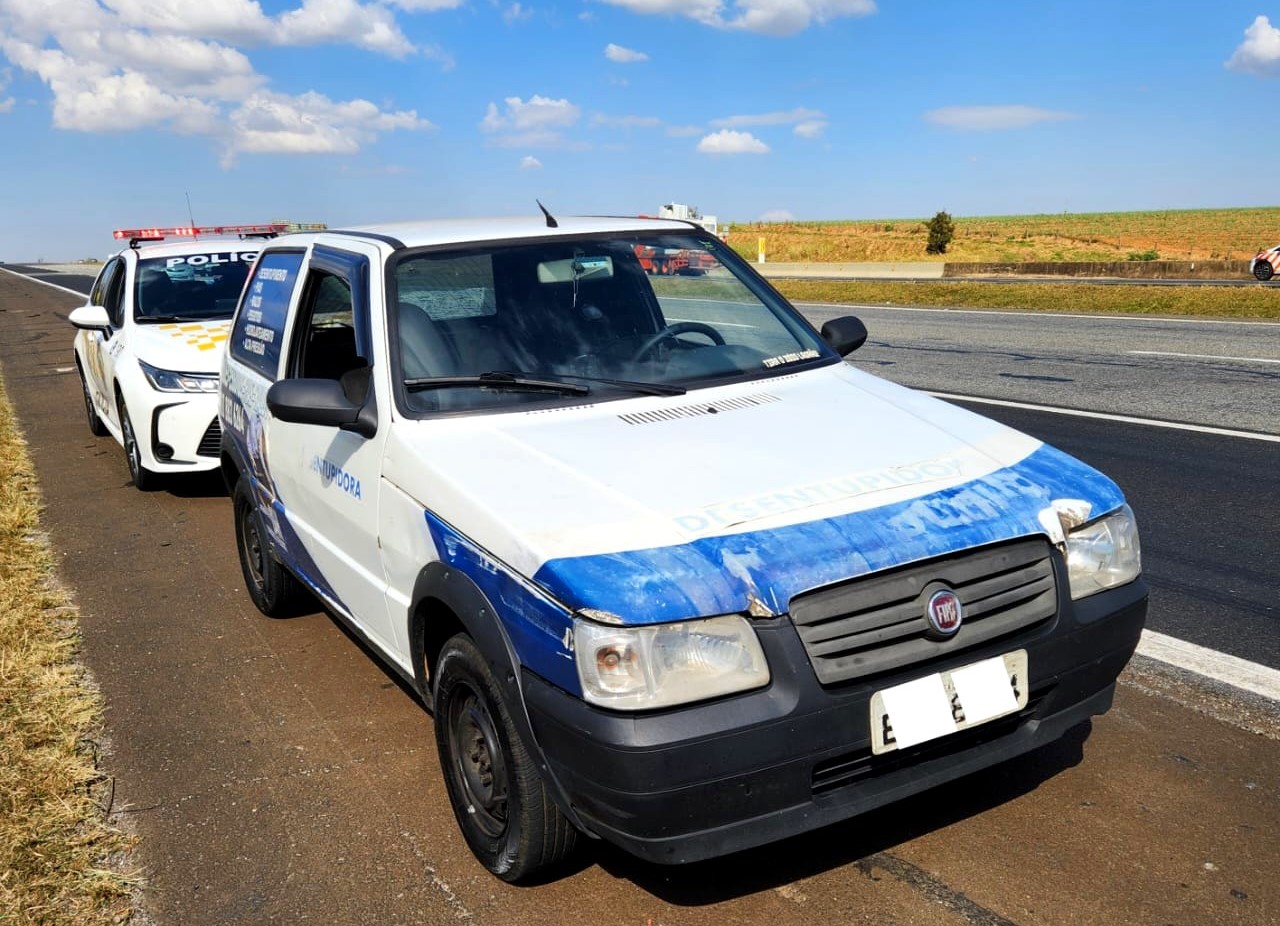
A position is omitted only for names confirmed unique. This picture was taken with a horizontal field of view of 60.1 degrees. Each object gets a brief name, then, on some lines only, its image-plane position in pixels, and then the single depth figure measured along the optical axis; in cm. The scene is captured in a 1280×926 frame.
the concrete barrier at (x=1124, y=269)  2916
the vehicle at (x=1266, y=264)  2561
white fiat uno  248
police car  761
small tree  5270
